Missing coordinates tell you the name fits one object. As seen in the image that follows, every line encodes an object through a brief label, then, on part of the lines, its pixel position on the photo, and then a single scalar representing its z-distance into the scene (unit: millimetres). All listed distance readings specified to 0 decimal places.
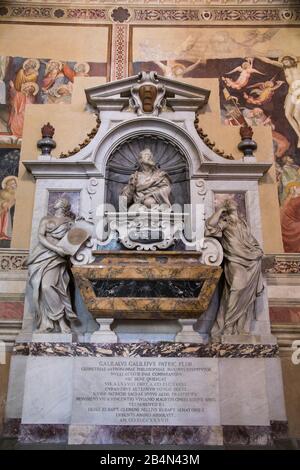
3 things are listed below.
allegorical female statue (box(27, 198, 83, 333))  5867
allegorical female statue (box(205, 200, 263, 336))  5867
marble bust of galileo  6504
